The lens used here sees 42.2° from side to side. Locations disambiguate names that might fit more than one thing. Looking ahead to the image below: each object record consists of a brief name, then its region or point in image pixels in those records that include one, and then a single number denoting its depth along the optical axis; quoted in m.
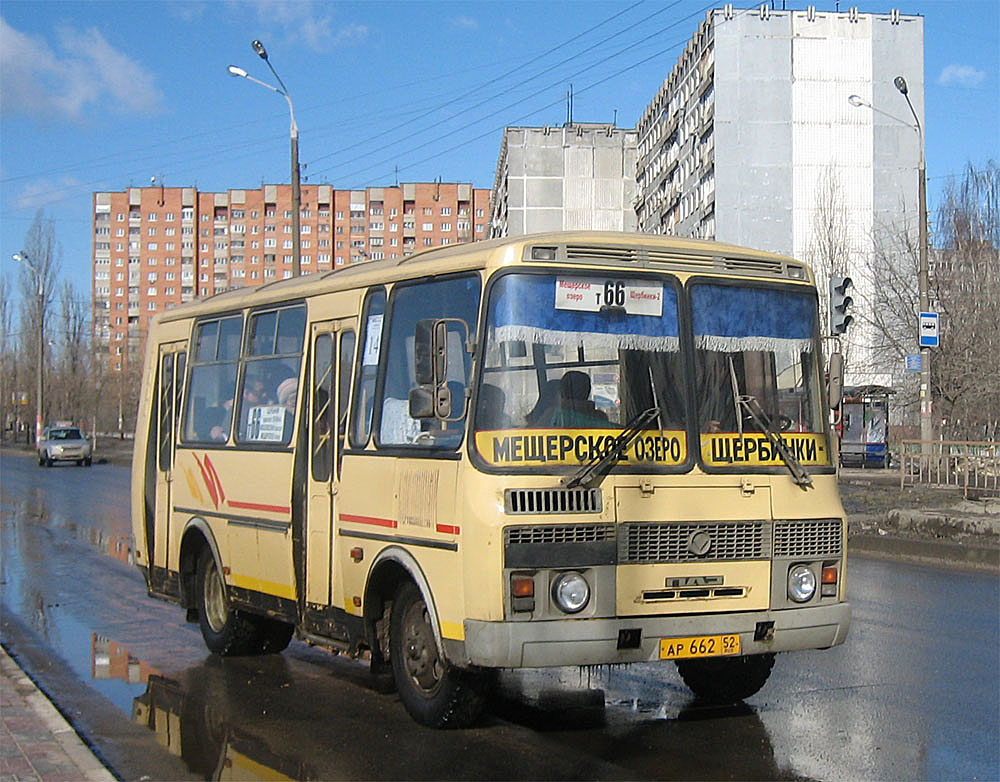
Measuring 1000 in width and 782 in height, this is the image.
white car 50.56
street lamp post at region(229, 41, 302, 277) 25.33
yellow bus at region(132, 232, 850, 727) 6.84
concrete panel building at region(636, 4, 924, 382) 67.19
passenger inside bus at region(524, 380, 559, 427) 6.99
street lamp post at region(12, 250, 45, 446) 66.69
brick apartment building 139.25
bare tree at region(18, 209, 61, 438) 69.56
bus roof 7.25
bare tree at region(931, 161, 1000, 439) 49.50
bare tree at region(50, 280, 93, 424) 85.06
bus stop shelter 47.44
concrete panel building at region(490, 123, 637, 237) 87.00
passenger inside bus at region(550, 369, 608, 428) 7.04
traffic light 17.67
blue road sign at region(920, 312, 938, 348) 25.72
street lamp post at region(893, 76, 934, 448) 28.42
